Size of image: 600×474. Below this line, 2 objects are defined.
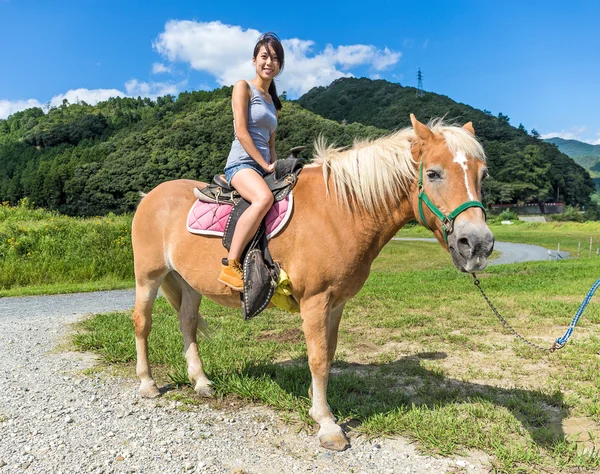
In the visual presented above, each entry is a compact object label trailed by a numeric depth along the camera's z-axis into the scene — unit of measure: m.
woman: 3.34
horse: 2.80
